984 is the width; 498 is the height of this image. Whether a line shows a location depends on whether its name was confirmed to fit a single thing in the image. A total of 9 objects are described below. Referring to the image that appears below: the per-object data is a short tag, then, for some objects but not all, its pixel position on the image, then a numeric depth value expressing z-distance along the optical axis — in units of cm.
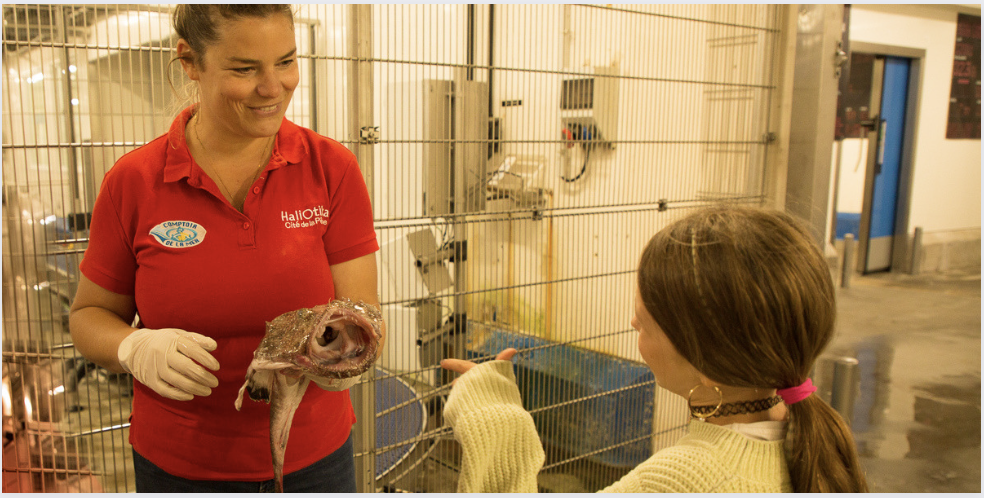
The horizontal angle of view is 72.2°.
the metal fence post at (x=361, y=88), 205
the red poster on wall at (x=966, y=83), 743
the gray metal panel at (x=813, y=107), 313
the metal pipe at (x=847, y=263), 651
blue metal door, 725
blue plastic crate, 264
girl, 93
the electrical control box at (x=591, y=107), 257
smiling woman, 121
